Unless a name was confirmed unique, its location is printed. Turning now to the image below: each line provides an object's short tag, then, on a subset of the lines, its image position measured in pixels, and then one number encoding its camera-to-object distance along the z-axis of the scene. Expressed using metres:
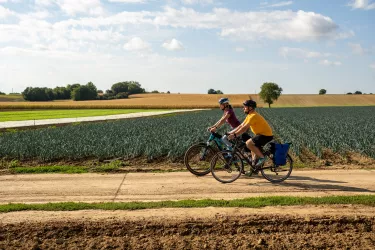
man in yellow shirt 9.46
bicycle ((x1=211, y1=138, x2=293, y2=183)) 10.04
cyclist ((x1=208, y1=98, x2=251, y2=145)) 10.37
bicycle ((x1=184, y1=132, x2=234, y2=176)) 10.83
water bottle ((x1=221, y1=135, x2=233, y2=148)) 10.45
